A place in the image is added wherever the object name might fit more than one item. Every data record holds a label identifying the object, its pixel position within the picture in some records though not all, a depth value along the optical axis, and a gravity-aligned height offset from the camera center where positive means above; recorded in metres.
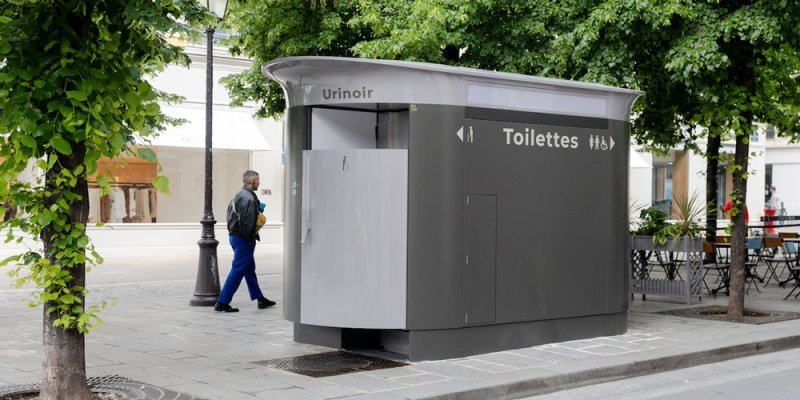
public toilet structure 8.90 +0.00
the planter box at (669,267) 13.19 -0.84
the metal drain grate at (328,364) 8.39 -1.44
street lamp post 13.47 -0.79
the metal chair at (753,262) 15.64 -0.86
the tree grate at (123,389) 7.18 -1.44
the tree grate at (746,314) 12.21 -1.38
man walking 12.26 -0.31
